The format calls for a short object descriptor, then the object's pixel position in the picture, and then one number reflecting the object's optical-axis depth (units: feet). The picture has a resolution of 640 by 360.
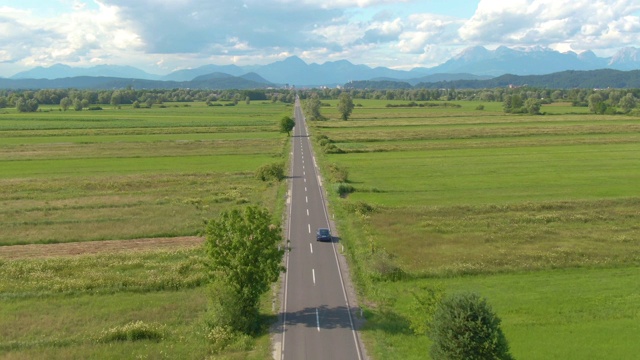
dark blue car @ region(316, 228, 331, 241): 144.46
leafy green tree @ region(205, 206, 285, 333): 94.48
